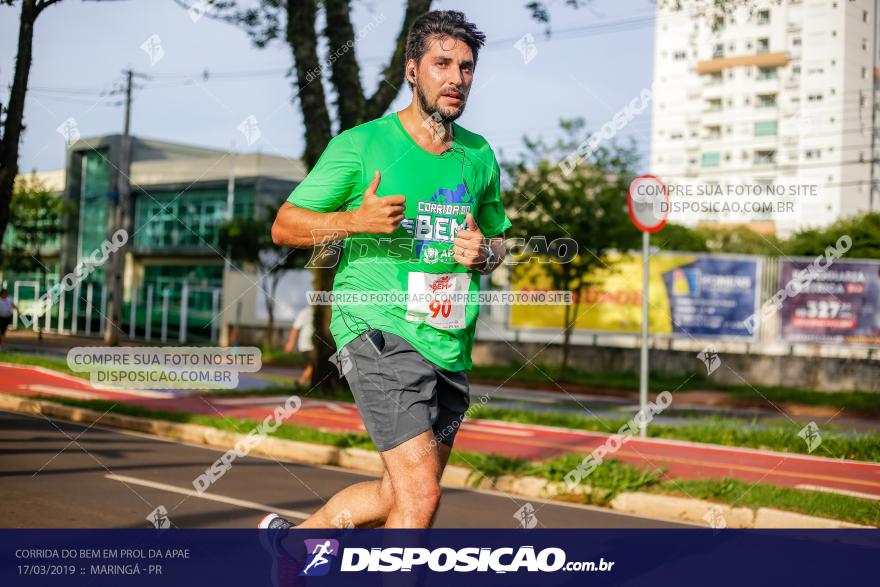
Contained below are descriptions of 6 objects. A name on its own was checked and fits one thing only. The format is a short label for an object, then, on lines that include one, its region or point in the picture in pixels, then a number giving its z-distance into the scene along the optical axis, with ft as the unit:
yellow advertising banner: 98.73
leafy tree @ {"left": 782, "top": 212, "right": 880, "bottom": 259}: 97.60
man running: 9.95
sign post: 33.99
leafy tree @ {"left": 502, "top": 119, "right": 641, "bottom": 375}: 79.30
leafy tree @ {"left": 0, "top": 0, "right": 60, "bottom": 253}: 39.60
